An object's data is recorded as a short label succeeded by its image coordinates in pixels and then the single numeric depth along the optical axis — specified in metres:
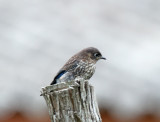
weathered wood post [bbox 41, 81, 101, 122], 8.38
